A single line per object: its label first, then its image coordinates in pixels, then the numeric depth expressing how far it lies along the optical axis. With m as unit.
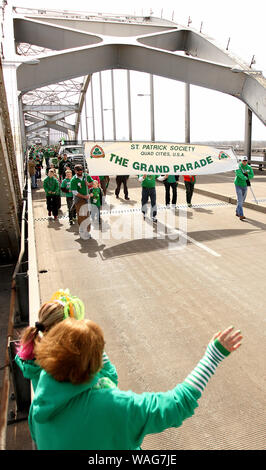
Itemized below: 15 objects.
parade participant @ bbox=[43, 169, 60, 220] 12.19
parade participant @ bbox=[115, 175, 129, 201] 16.05
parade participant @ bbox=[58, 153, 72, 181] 20.67
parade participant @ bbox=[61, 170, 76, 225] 11.93
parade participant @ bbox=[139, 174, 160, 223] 11.12
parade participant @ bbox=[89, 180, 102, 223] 10.41
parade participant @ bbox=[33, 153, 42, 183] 28.39
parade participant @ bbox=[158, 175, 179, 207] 13.02
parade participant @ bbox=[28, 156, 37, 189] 21.02
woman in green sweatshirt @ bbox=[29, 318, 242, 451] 1.65
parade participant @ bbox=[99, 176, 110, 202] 15.93
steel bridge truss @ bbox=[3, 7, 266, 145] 26.50
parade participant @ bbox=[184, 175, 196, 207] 13.10
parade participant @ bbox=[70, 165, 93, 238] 10.15
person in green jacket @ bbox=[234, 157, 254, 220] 10.91
